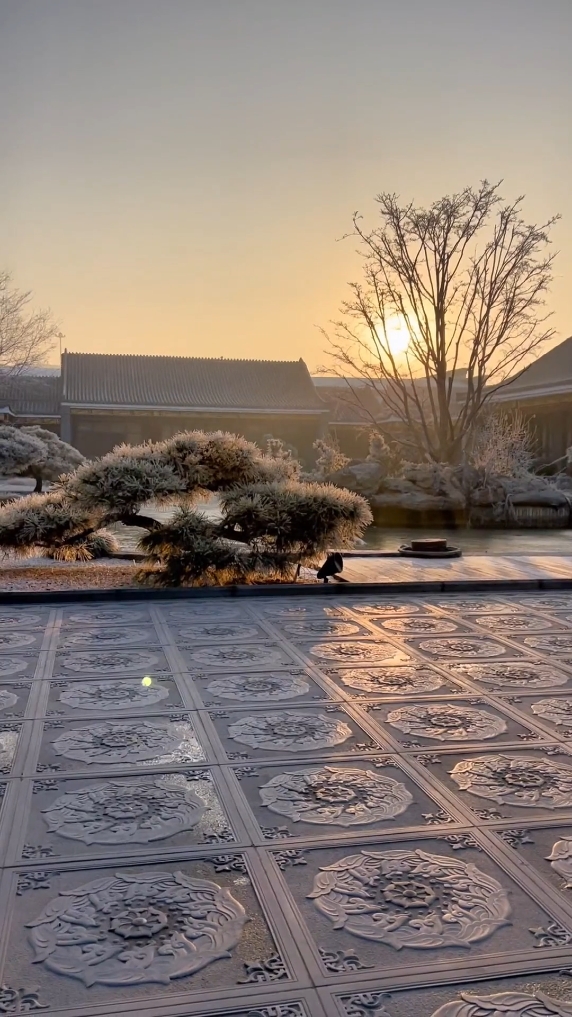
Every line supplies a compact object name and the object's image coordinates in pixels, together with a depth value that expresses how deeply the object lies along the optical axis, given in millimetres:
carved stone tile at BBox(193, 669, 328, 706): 3275
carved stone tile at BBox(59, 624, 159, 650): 4184
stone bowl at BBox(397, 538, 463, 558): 8031
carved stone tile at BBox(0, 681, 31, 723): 3051
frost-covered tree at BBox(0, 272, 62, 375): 21688
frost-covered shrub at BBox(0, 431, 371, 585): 5918
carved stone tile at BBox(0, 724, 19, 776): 2561
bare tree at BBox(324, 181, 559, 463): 16891
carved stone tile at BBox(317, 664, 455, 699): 3420
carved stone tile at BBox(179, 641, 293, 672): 3777
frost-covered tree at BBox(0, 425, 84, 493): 14383
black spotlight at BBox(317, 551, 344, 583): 6070
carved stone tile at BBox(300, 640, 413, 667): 3906
